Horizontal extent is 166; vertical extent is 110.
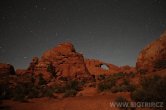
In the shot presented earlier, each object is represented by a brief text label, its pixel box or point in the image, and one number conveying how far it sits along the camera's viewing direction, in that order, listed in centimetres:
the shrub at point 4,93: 1499
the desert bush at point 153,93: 807
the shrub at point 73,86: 1977
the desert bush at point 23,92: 1402
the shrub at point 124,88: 1192
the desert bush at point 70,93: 1501
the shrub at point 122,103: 822
